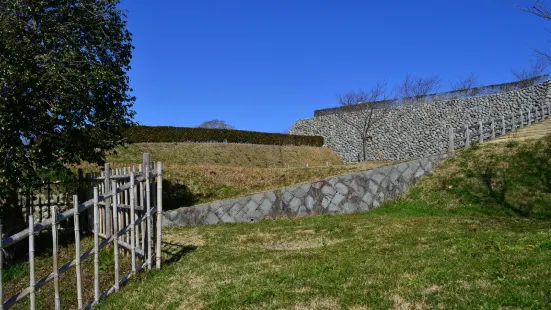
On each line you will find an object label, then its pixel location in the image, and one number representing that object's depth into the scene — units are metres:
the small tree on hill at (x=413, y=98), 34.16
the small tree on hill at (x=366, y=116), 35.91
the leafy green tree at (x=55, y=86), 8.73
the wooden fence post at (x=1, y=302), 4.38
